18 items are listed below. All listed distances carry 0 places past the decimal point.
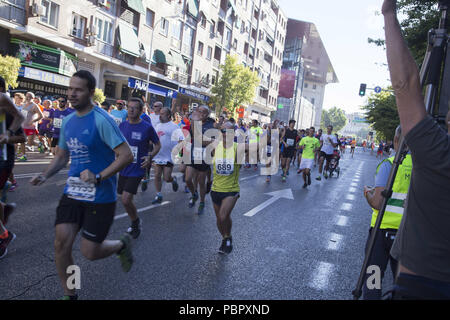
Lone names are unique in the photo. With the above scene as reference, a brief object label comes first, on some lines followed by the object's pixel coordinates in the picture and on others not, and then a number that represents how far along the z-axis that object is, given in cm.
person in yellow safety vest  302
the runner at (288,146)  1443
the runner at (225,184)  518
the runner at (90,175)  317
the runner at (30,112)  1087
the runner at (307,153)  1259
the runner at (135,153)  545
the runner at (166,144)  805
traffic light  3173
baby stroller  1691
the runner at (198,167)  725
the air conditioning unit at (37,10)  2003
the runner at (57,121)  1050
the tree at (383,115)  3238
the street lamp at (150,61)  2790
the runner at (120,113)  1116
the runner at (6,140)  420
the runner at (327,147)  1586
